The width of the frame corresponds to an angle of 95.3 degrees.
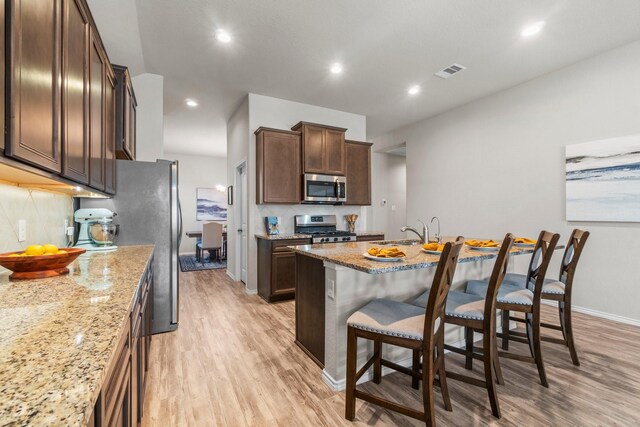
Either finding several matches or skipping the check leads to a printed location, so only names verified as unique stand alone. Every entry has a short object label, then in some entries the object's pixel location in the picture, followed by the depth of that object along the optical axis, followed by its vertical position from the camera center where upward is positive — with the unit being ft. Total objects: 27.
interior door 15.25 -0.18
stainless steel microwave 14.38 +1.34
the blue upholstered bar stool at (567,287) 7.09 -1.84
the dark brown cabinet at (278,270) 12.64 -2.39
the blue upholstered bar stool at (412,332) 4.68 -2.00
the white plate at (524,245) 8.06 -0.87
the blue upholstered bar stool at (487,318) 5.47 -2.02
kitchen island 6.35 -1.81
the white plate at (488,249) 7.26 -0.88
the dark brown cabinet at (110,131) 7.14 +2.21
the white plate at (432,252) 6.56 -0.85
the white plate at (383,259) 5.69 -0.87
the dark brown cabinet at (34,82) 2.98 +1.58
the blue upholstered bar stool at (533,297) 6.43 -1.89
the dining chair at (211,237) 22.43 -1.64
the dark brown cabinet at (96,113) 5.75 +2.19
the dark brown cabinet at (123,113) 8.68 +3.20
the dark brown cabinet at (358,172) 16.22 +2.40
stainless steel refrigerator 9.07 -0.03
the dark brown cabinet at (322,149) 14.26 +3.36
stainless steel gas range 13.85 -0.72
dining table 23.93 -1.87
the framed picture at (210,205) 28.76 +1.09
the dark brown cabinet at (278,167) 13.56 +2.33
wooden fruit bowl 4.09 -0.71
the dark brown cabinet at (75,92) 4.38 +2.07
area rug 20.52 -3.66
